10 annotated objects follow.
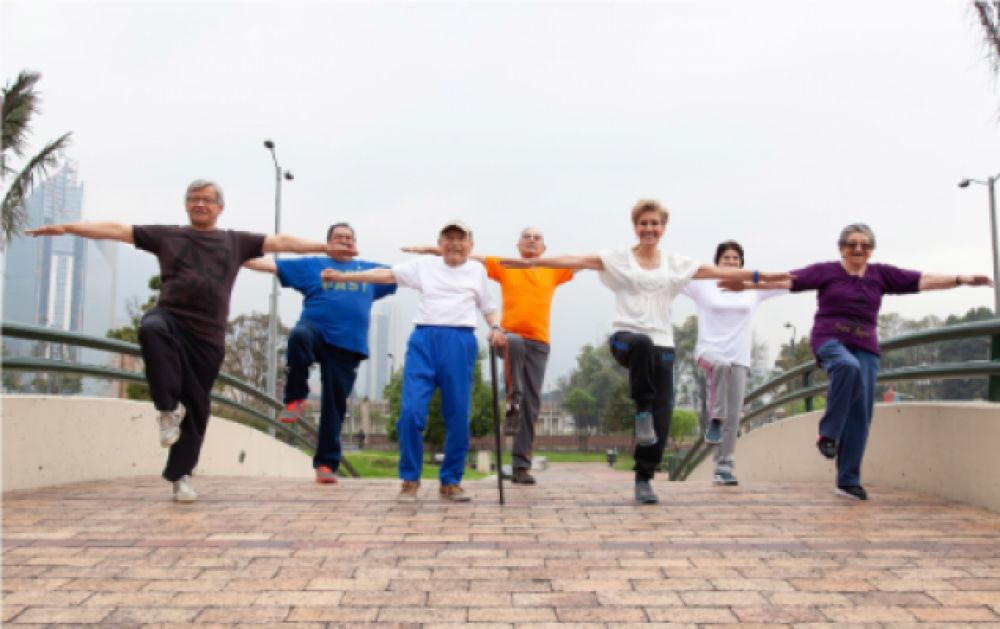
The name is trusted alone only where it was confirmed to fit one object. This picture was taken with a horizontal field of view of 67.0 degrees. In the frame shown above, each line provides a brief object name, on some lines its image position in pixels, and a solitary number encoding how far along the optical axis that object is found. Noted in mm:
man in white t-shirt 4938
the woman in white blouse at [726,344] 6410
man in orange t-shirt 6258
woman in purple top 5176
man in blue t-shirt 6008
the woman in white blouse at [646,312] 4918
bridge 2547
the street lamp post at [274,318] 22438
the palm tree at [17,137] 12586
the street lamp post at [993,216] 20136
